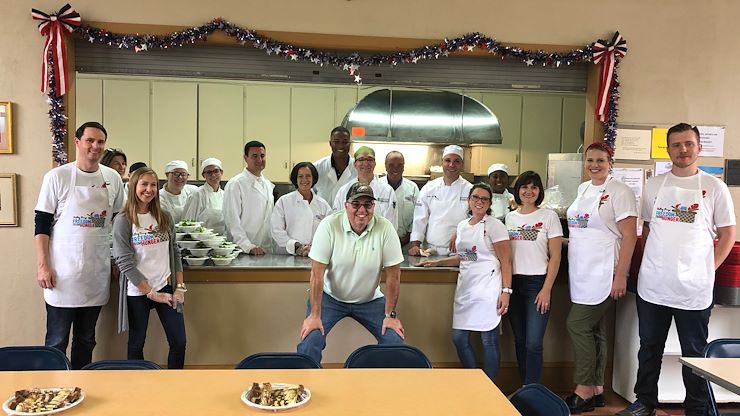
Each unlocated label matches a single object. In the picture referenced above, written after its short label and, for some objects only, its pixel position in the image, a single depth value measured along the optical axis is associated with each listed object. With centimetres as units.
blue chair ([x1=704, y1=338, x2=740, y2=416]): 259
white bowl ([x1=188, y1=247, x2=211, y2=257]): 377
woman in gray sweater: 321
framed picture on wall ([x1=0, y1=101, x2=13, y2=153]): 366
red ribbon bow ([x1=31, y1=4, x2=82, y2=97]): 362
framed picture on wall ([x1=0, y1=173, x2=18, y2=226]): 369
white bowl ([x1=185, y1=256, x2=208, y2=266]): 376
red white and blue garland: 363
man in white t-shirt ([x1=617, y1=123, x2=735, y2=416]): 322
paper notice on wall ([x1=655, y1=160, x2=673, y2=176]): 419
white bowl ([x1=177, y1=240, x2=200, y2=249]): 375
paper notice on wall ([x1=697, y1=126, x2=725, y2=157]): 418
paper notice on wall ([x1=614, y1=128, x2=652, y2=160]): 414
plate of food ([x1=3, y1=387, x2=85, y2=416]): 172
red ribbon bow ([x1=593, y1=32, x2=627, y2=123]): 402
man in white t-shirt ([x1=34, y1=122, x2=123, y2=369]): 327
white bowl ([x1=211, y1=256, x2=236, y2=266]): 379
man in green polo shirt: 317
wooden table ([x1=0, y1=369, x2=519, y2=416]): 184
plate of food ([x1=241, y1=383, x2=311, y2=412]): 184
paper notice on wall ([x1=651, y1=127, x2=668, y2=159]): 414
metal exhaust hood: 656
